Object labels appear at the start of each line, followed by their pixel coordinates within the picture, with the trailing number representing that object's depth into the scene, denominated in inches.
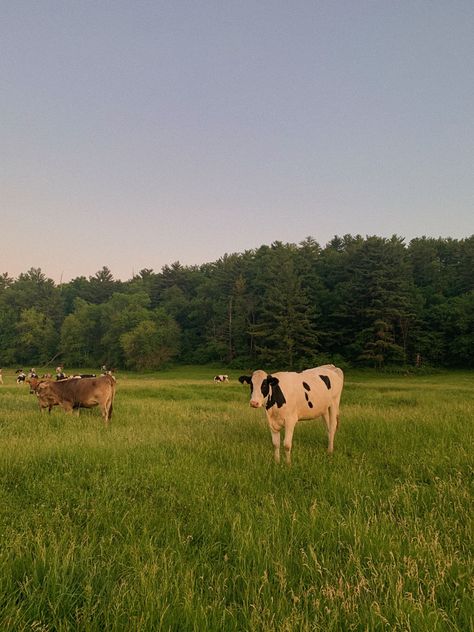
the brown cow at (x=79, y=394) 500.7
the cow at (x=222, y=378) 1594.0
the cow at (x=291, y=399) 293.9
